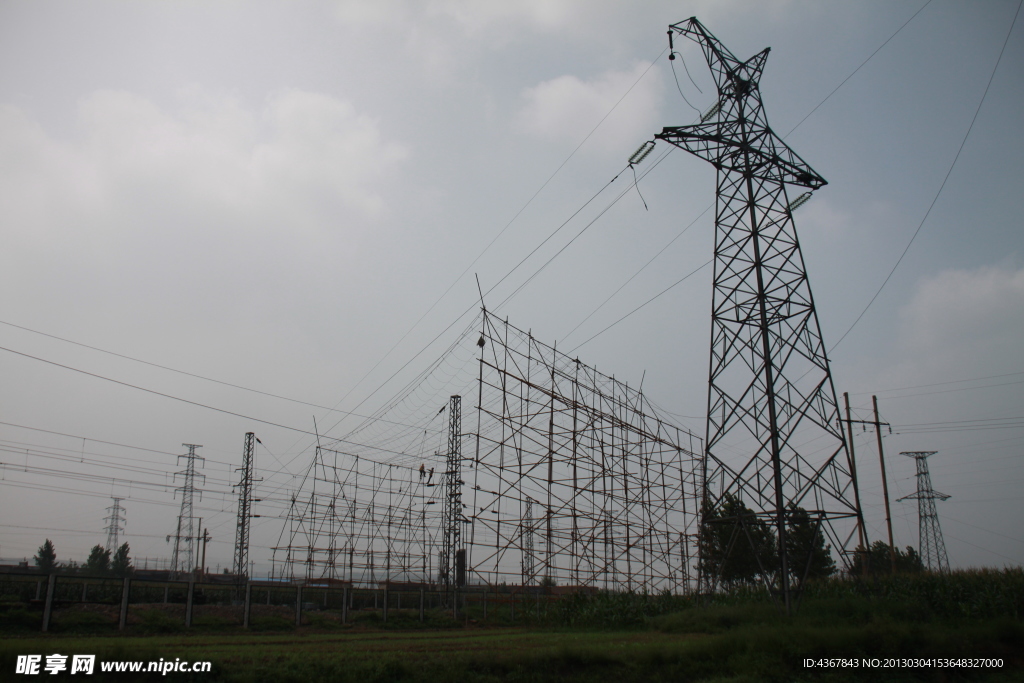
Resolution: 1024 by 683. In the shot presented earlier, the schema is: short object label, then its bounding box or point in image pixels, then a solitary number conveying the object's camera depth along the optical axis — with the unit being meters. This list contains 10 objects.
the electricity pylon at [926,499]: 41.09
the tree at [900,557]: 51.47
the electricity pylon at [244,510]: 36.34
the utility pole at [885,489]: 24.70
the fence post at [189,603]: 18.49
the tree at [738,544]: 15.23
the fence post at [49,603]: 15.54
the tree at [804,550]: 14.73
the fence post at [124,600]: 16.55
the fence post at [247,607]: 19.78
